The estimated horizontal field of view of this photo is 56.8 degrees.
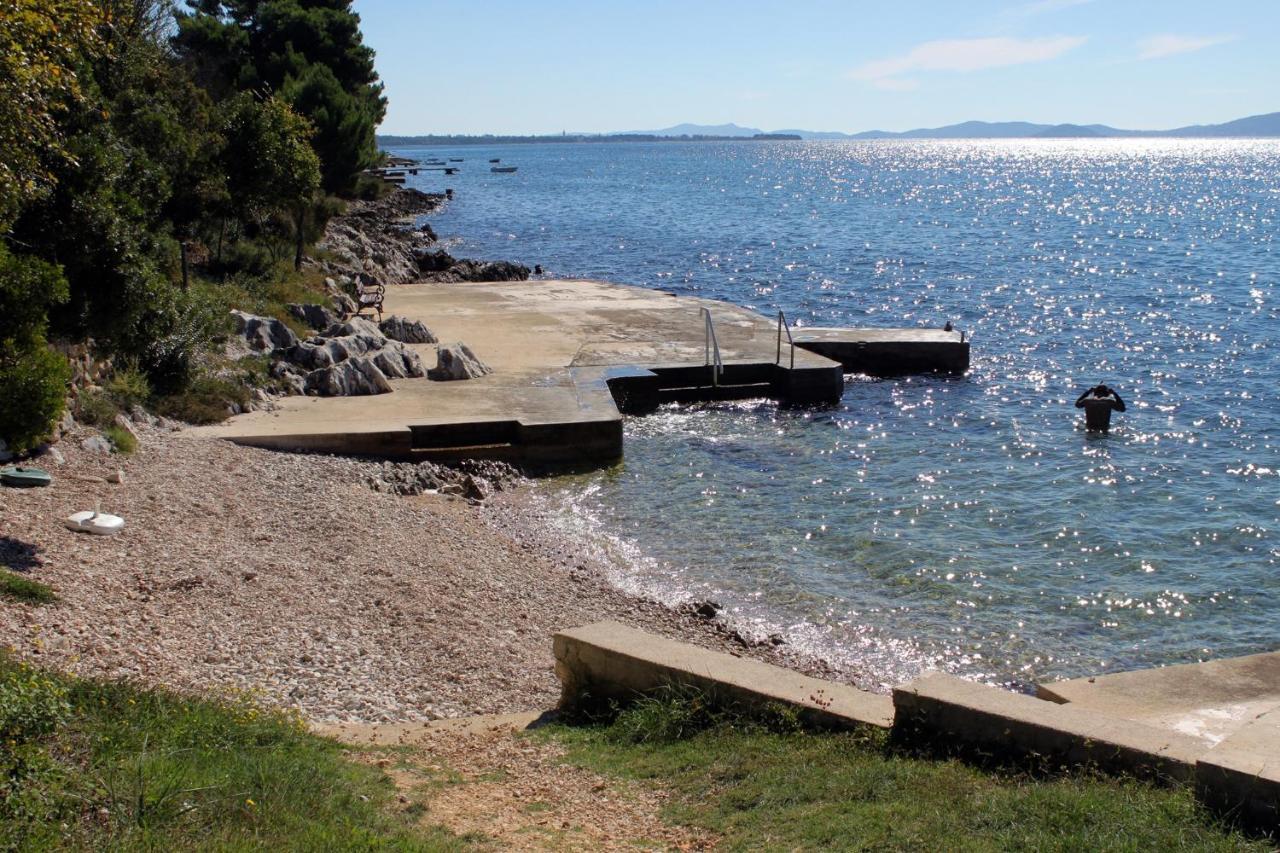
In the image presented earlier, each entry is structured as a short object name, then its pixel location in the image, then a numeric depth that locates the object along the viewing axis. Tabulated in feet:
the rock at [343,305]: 80.02
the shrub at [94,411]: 44.09
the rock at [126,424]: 45.18
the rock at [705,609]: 39.09
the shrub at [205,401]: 51.06
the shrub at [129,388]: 47.91
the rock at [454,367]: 63.71
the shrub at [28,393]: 34.53
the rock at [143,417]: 48.03
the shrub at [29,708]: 16.97
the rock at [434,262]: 121.60
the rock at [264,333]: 61.67
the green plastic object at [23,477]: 36.11
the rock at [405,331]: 72.74
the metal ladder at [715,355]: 70.59
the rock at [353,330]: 67.51
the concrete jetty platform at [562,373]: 53.88
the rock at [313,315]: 71.36
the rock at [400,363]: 63.26
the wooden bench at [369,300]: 78.48
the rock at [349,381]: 59.36
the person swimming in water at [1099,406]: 66.64
